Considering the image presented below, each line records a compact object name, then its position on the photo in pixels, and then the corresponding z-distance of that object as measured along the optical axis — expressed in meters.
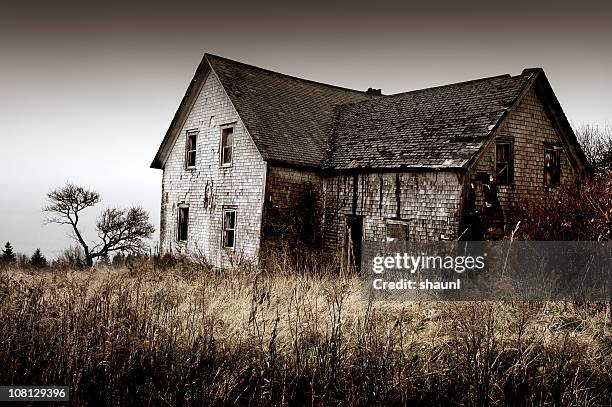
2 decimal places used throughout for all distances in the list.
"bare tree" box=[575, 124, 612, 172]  29.42
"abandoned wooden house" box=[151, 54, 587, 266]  13.65
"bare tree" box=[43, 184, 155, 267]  29.72
